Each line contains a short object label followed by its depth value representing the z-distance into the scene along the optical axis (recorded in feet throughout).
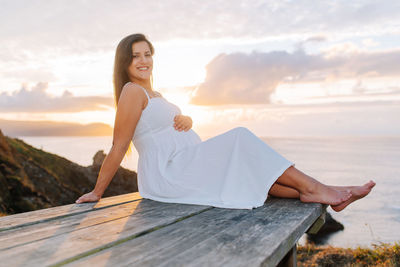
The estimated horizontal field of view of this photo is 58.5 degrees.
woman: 9.33
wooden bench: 4.88
